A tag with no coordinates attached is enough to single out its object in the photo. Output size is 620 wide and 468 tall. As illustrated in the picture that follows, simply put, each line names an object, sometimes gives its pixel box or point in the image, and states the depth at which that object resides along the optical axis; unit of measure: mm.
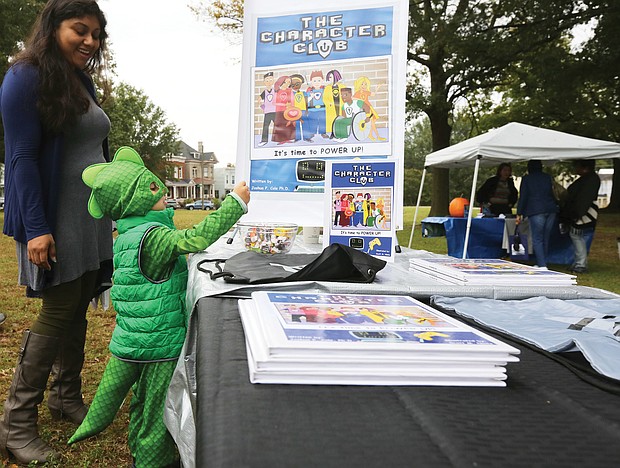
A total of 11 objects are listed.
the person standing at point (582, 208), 6832
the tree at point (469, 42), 10922
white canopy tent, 6797
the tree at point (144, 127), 34719
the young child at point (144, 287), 1521
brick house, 64625
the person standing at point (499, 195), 8273
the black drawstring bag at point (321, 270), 1464
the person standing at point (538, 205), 7000
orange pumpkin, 9259
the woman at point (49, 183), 1706
